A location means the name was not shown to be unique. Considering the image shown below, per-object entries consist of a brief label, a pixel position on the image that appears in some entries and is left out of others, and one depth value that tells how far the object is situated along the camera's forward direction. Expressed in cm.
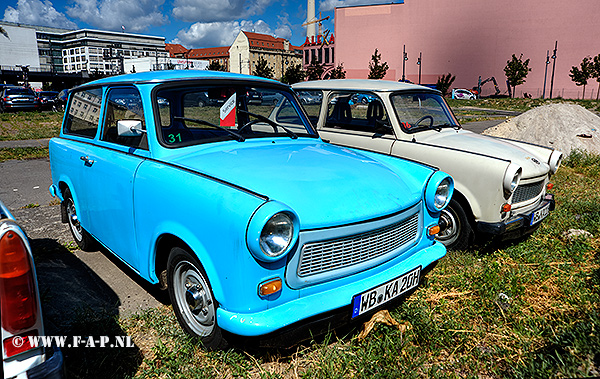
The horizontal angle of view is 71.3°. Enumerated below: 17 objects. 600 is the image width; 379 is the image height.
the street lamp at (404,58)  6638
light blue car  215
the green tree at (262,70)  6974
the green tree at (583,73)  4962
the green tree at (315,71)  6380
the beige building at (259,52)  10875
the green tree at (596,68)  4870
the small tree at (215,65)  7394
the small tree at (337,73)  6347
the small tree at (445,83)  5566
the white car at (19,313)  153
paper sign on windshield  344
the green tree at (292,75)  6291
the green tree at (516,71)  5438
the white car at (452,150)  402
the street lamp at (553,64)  5706
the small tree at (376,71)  5917
